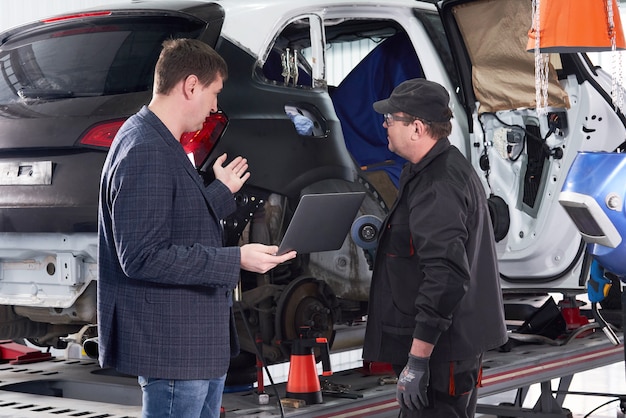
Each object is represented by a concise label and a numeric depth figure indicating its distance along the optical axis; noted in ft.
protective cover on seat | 17.98
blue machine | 11.29
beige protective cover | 16.47
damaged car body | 13.07
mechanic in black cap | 10.55
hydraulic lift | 12.70
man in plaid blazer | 8.44
